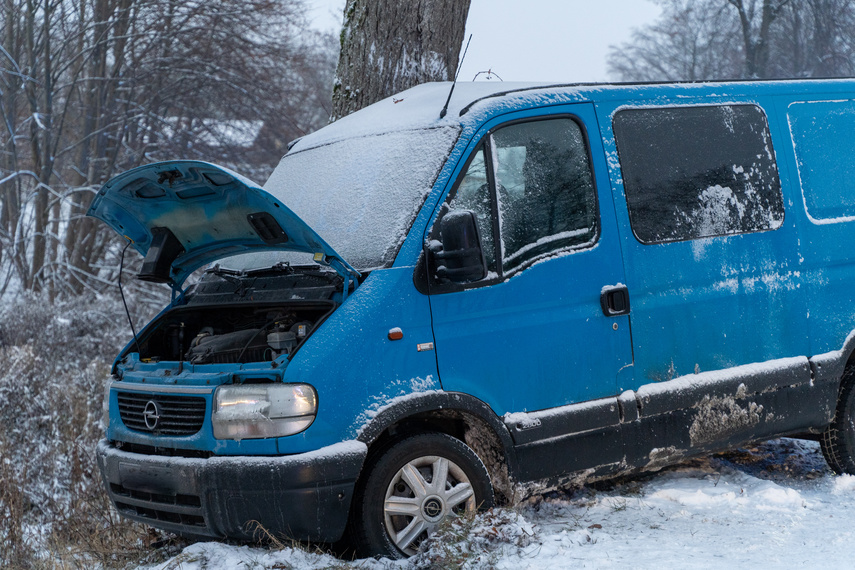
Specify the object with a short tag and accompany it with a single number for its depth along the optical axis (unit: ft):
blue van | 12.94
